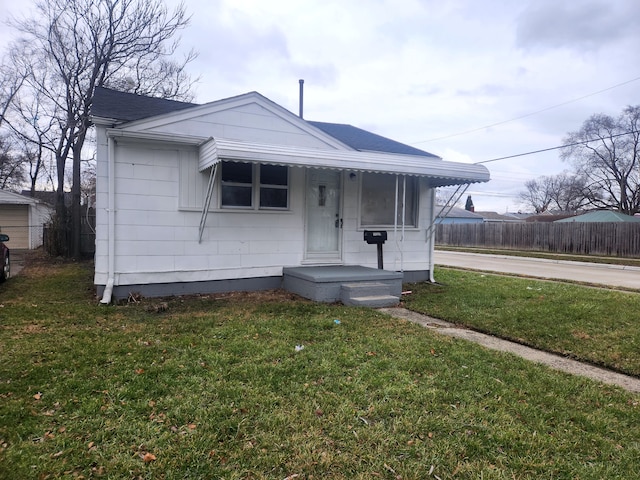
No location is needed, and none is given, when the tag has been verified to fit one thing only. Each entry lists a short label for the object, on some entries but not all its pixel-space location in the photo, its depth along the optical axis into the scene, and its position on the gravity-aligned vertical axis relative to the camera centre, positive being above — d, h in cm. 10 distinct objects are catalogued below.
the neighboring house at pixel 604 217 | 2656 +155
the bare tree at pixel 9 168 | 2628 +428
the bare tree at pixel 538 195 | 5919 +656
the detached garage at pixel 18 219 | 1759 +43
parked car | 875 -72
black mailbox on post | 867 -8
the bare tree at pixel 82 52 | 1467 +702
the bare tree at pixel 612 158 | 3131 +672
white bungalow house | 672 +68
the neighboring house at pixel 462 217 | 5181 +259
